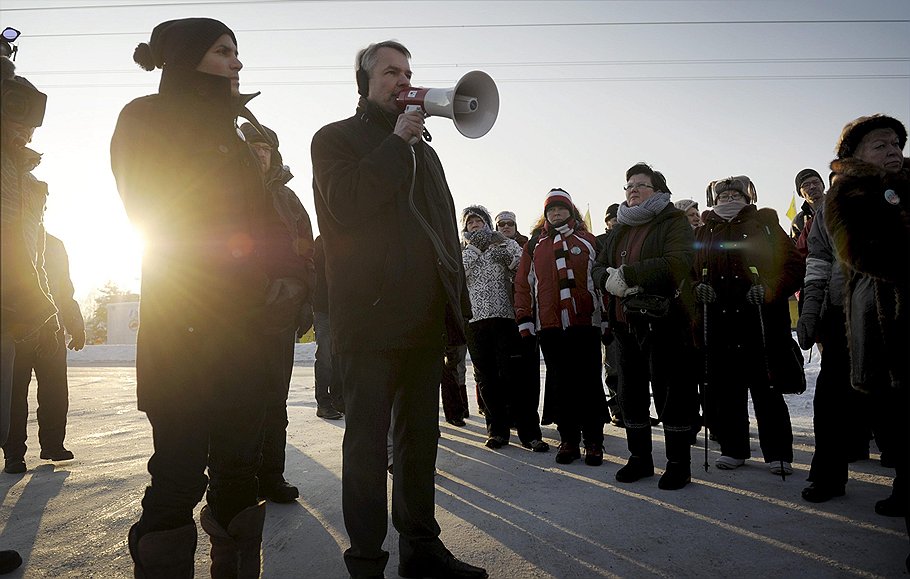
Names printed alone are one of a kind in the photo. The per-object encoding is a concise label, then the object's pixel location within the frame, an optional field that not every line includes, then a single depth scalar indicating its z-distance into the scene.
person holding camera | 1.86
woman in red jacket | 4.72
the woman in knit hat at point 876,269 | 2.44
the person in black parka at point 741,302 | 4.50
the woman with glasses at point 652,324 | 3.97
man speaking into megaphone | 2.36
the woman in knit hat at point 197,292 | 1.89
